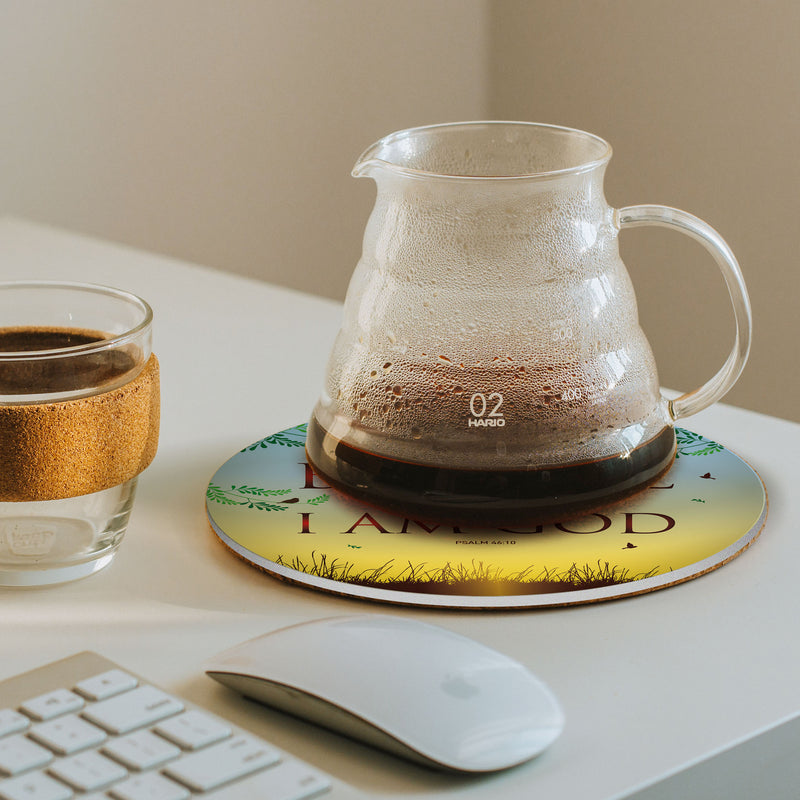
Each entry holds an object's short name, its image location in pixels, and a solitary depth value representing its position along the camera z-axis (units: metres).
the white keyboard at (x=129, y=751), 0.64
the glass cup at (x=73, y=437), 0.73
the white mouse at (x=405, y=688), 0.65
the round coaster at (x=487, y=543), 0.74
